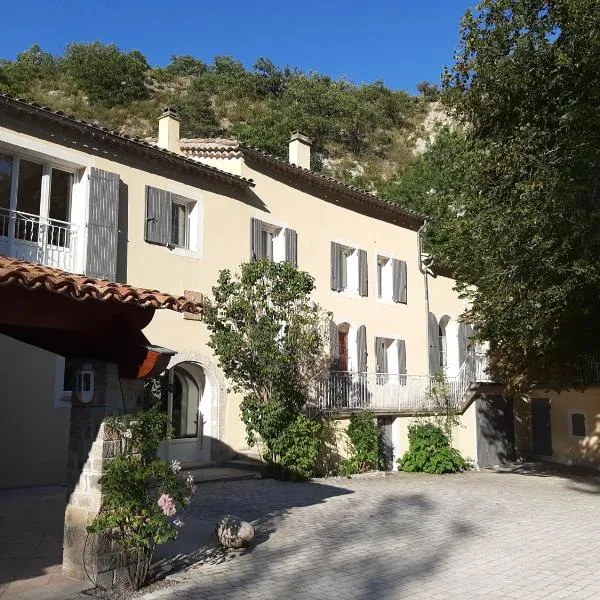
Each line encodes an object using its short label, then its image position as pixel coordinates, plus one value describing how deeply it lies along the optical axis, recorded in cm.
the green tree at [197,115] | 3900
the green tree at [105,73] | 4116
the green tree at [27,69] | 3666
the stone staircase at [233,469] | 1216
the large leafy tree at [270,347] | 1286
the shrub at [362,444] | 1505
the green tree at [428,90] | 5281
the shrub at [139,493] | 552
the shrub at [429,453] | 1659
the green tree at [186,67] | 5072
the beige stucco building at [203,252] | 1114
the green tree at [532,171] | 1120
